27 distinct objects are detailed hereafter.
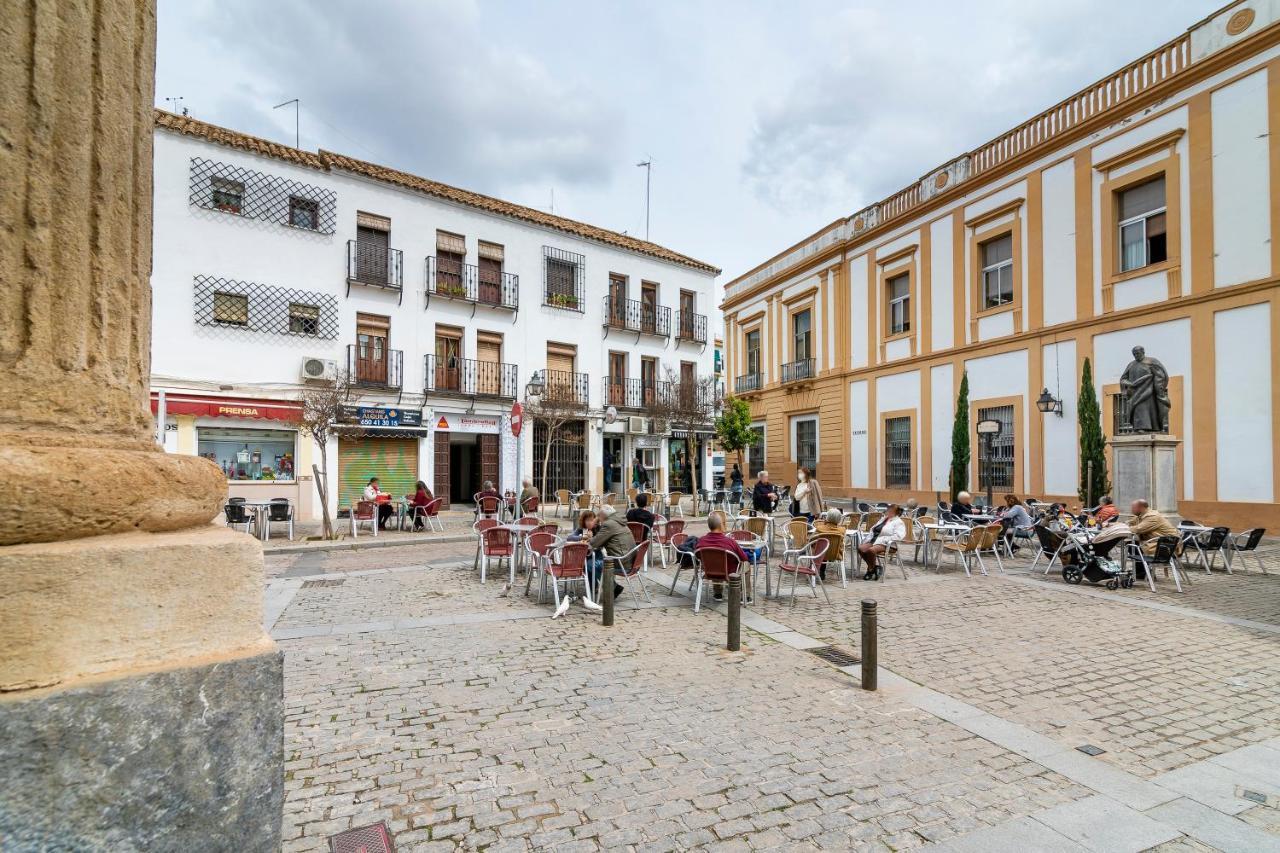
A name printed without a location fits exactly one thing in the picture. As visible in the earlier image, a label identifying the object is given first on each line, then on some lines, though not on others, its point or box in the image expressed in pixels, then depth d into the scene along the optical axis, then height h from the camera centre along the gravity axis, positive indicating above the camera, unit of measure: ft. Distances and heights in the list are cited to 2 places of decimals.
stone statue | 39.55 +2.65
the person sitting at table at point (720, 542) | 23.49 -3.86
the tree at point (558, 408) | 63.21 +3.08
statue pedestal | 38.40 -2.00
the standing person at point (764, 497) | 46.39 -4.24
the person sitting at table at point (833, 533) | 28.48 -4.20
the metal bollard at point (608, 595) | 22.16 -5.39
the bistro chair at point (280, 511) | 43.27 -4.86
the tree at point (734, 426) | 83.99 +1.67
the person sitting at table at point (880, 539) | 31.58 -5.10
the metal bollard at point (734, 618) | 19.45 -5.44
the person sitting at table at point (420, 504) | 49.16 -4.99
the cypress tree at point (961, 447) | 65.62 -0.85
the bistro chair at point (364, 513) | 45.85 -5.39
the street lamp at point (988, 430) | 54.92 +0.75
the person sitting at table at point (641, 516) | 30.55 -3.72
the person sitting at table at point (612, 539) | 25.67 -4.04
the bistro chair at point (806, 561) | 26.81 -5.15
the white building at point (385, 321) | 53.78 +11.89
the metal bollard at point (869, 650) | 15.93 -5.30
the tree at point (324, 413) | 42.86 +1.79
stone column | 4.53 -0.83
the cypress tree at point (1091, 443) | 52.70 -0.36
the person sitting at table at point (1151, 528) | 30.17 -4.22
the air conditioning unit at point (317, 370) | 56.80 +6.12
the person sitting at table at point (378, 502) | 48.08 -4.74
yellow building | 45.37 +13.92
